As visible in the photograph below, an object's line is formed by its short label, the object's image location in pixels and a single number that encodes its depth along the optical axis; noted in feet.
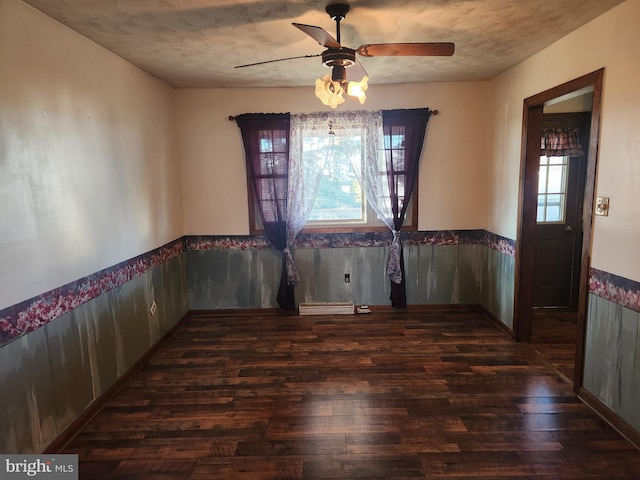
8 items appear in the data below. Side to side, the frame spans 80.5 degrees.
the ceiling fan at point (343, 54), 6.82
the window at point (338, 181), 13.33
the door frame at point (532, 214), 8.08
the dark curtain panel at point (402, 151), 13.11
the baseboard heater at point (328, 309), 14.04
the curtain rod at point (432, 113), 13.16
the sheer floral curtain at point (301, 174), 13.17
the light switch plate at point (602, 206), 7.60
